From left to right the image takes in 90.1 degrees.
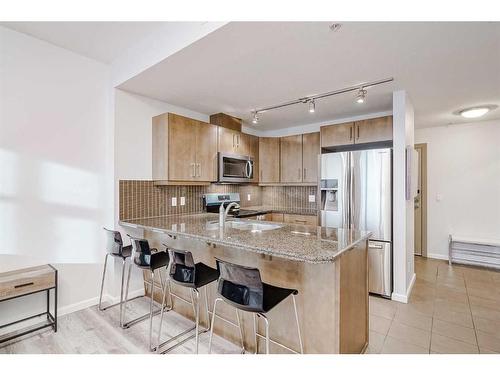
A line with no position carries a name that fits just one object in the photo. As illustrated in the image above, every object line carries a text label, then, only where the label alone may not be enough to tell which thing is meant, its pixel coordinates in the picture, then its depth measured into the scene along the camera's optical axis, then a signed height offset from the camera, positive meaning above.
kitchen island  1.51 -0.60
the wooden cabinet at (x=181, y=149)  3.00 +0.49
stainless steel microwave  3.59 +0.31
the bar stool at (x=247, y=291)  1.40 -0.62
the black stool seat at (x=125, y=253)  2.46 -0.66
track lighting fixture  2.63 +1.11
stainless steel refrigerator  2.92 -0.15
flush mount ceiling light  3.39 +1.07
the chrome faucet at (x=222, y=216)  2.38 -0.27
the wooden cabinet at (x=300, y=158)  4.14 +0.51
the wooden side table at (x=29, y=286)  2.03 -0.82
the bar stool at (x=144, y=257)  2.19 -0.63
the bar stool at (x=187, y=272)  1.76 -0.64
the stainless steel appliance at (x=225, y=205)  3.76 -0.29
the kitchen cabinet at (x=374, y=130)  3.23 +0.77
